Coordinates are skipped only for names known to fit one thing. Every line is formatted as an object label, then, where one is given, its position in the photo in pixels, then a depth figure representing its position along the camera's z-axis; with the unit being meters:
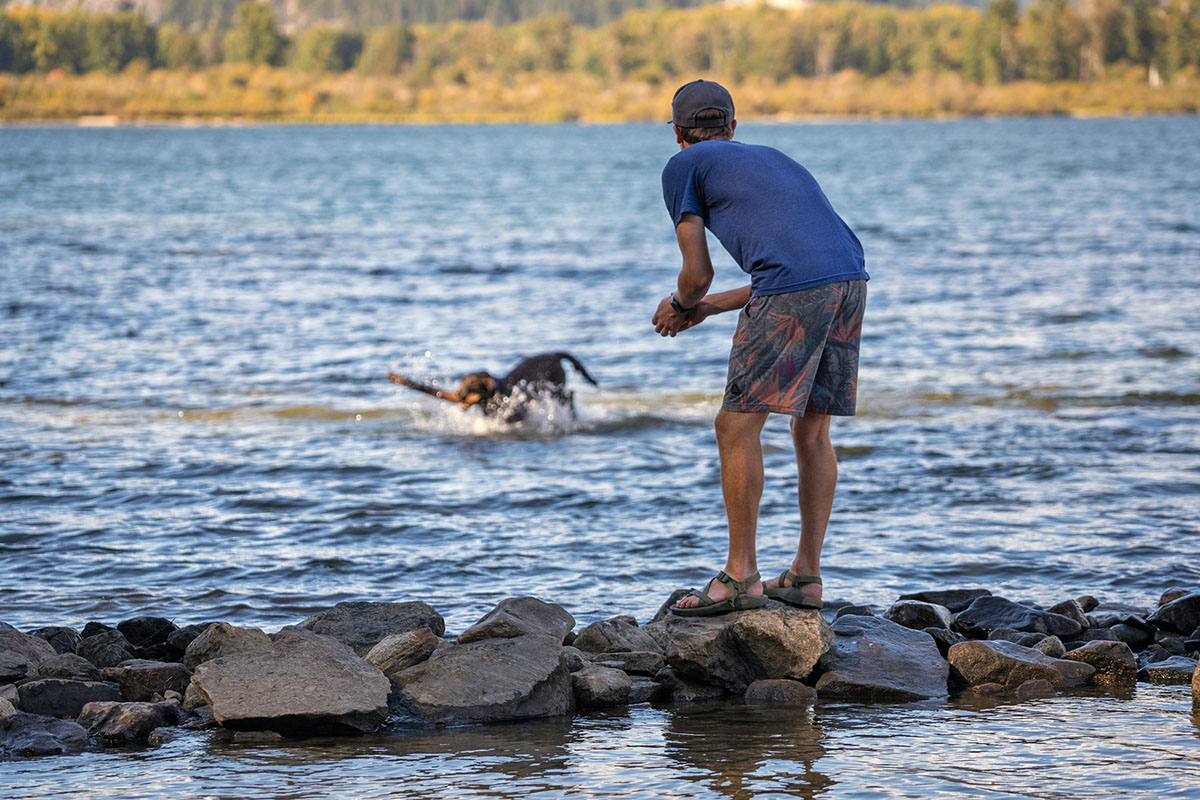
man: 11.27
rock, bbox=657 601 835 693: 11.98
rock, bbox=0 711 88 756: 10.70
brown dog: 26.50
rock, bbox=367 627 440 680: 12.09
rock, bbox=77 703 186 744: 11.02
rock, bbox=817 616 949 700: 11.93
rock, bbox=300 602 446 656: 13.12
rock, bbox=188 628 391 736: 10.95
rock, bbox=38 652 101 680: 12.16
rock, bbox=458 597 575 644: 12.50
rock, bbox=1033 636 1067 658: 12.67
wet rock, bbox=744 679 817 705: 11.87
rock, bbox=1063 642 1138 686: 12.36
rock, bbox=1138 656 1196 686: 12.24
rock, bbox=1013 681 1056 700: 11.96
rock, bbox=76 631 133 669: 12.75
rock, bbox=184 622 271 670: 12.35
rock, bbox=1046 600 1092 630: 13.62
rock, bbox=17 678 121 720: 11.50
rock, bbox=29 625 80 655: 13.17
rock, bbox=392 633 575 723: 11.42
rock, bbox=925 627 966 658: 12.88
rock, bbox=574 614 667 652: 12.79
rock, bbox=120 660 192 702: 11.90
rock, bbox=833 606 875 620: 13.97
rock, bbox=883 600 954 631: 13.66
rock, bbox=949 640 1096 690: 12.12
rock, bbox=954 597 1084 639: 13.38
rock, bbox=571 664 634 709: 11.77
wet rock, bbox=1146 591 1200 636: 13.50
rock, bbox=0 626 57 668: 12.49
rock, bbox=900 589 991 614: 14.52
